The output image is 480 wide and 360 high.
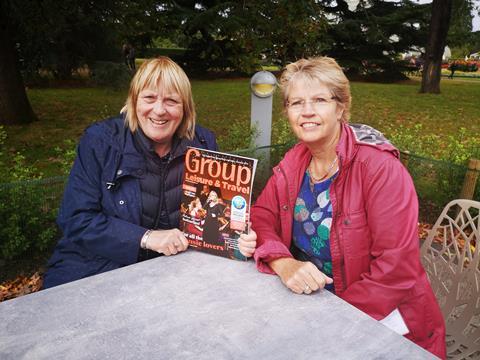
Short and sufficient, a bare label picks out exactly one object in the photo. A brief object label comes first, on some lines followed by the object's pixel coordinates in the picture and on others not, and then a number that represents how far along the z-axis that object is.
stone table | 1.29
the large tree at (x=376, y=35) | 24.34
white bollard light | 4.98
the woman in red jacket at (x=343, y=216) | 1.77
